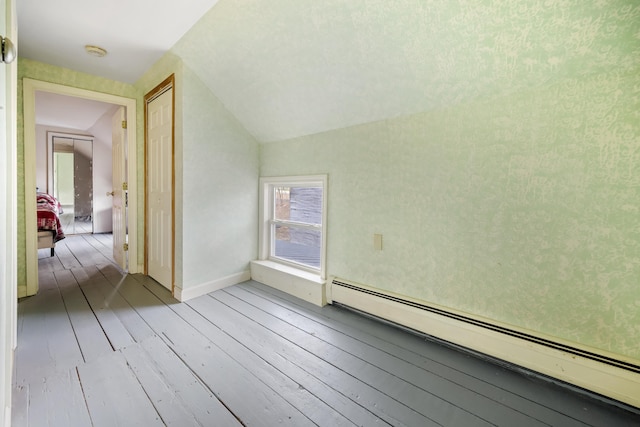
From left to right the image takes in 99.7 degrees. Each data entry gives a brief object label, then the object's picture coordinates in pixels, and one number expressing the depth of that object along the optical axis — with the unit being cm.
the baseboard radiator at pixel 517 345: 133
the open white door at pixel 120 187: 328
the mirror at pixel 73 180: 597
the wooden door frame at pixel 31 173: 257
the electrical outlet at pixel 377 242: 218
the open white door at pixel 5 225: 88
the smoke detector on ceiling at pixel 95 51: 237
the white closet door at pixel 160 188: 271
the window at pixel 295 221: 271
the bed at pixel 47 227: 372
